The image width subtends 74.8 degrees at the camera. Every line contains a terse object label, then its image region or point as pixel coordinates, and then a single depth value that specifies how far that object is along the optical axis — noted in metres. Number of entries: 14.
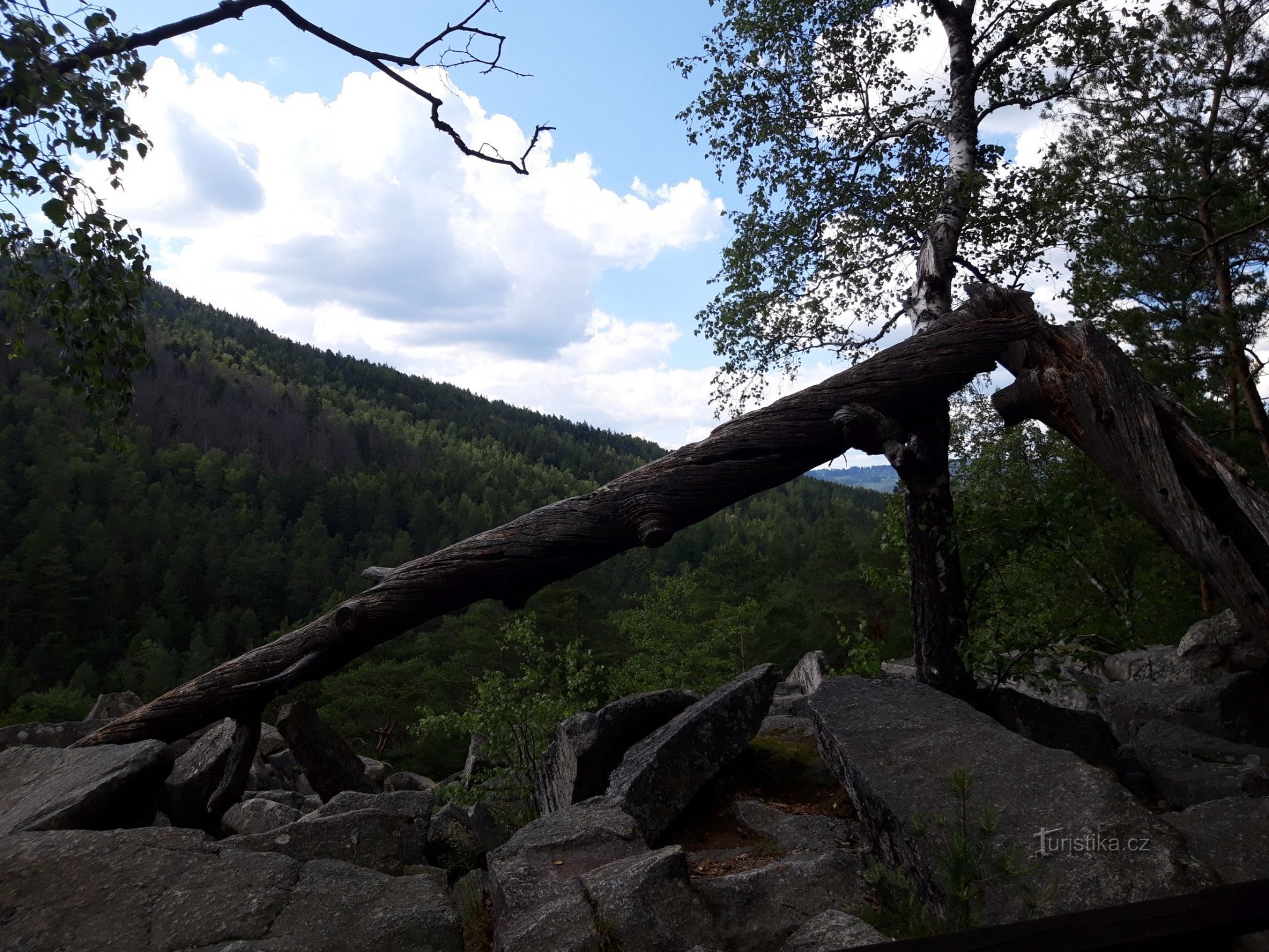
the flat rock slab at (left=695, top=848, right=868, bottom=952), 4.66
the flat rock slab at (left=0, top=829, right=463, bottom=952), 4.27
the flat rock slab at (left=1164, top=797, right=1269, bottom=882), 4.77
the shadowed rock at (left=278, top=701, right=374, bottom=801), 10.19
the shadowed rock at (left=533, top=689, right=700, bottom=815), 8.34
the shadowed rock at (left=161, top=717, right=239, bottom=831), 7.59
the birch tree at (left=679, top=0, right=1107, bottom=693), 7.75
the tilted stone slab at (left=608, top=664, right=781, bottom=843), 7.11
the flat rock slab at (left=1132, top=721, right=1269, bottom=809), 6.64
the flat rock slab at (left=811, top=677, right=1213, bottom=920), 4.39
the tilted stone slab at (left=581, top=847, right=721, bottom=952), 4.41
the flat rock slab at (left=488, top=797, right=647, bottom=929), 5.08
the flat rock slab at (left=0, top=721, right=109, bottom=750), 9.35
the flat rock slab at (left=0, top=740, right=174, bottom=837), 5.77
